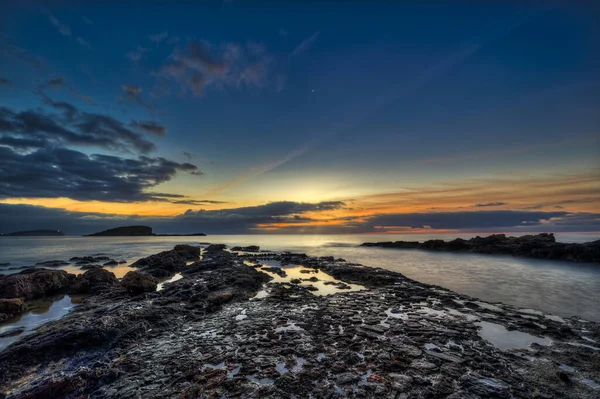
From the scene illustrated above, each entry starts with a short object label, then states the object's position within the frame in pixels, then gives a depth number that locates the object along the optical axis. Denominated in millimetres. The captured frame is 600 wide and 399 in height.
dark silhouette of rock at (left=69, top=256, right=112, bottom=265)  38472
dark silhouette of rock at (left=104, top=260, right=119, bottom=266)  35638
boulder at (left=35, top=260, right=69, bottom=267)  34838
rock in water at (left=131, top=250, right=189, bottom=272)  26969
